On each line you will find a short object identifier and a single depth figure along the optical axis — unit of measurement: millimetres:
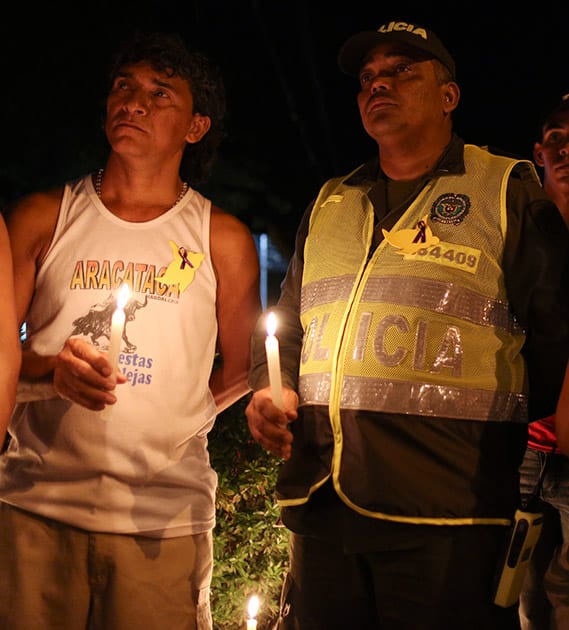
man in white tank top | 3094
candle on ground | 3266
